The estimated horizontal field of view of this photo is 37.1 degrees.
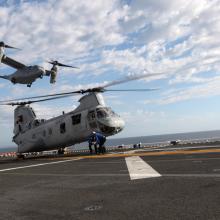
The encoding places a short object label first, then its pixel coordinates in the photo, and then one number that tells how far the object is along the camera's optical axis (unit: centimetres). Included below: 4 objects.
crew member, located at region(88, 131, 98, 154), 2791
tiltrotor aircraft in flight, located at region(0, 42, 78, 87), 3012
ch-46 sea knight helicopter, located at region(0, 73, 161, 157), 2858
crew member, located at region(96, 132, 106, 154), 2778
